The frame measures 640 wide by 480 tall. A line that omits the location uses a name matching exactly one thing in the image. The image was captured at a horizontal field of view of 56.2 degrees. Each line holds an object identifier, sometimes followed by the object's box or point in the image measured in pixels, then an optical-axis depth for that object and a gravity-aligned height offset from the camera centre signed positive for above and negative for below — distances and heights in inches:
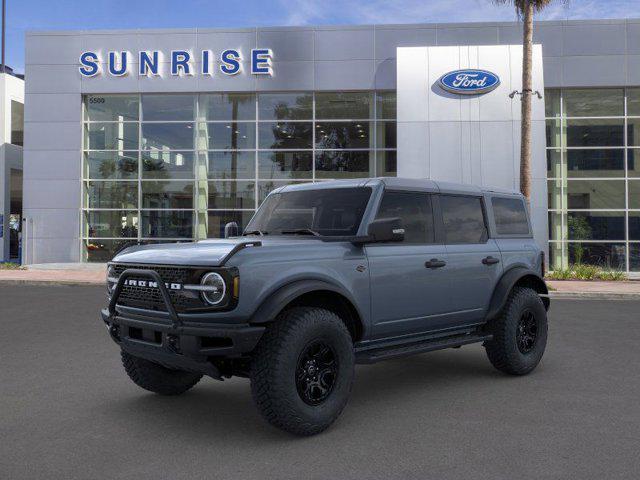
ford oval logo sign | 847.1 +232.6
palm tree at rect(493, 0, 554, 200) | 721.0 +188.2
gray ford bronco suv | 164.9 -15.1
